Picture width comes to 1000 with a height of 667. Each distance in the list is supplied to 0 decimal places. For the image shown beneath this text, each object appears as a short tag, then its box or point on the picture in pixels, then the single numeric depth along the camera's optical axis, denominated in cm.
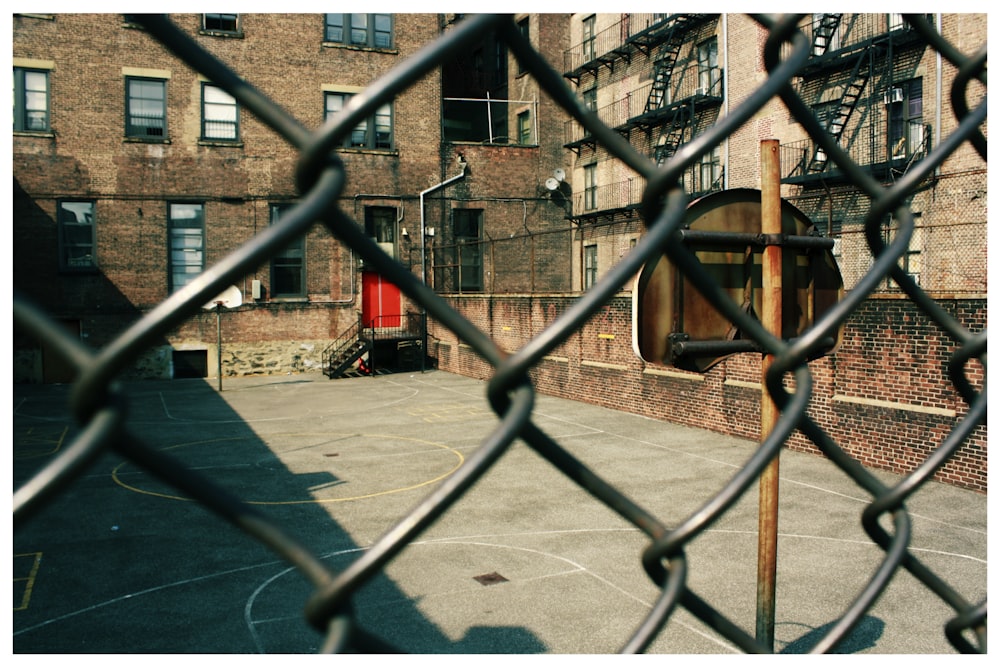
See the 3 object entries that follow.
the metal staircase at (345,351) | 2875
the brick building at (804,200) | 1376
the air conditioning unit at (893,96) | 2094
